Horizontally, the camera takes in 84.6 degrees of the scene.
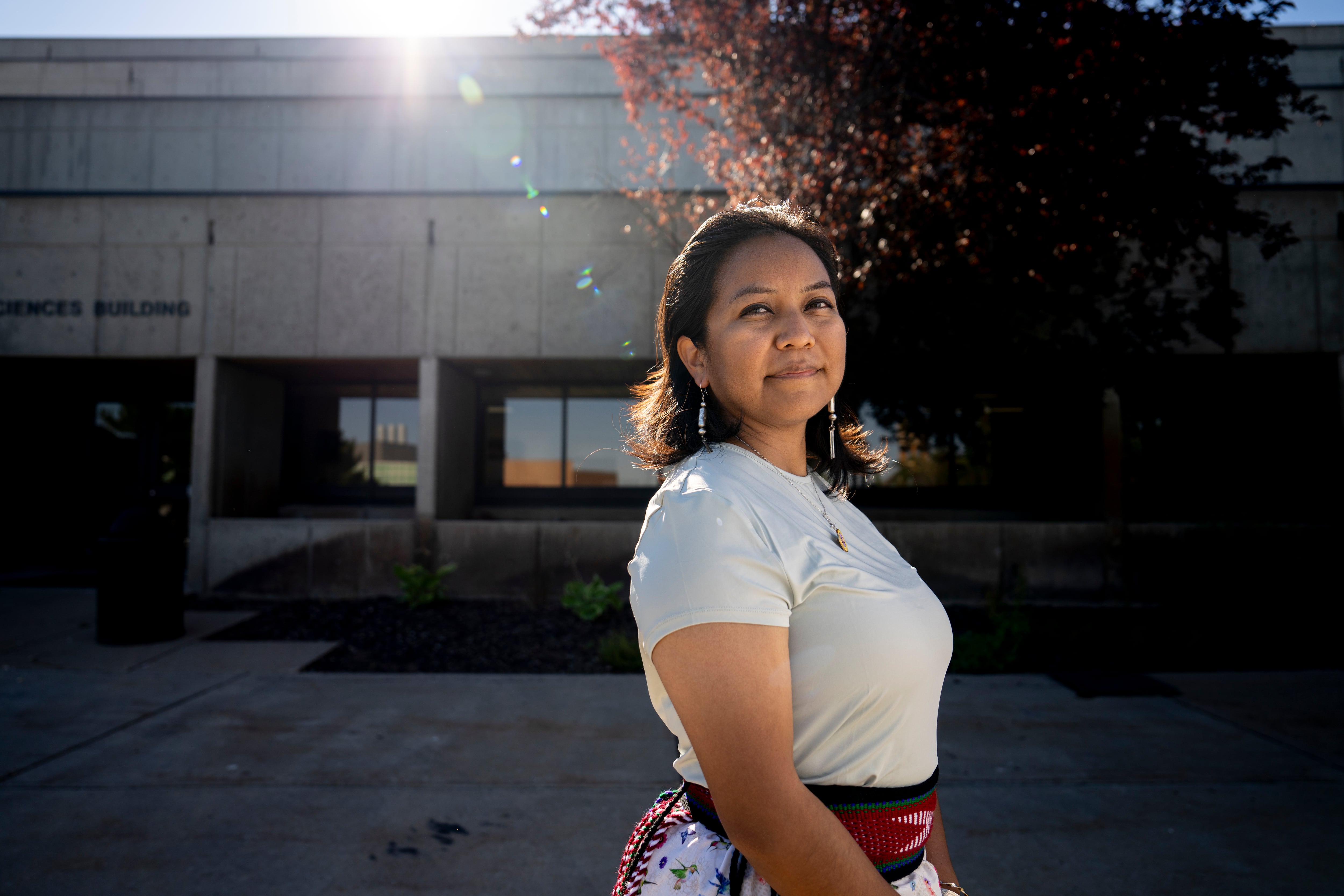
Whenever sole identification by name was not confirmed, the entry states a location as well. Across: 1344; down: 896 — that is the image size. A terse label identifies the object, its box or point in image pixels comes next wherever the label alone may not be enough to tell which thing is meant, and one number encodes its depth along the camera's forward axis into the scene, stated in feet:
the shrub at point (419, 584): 27.02
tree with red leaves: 18.95
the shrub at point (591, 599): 25.00
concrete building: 29.94
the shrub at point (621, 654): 19.65
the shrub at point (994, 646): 19.81
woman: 3.22
